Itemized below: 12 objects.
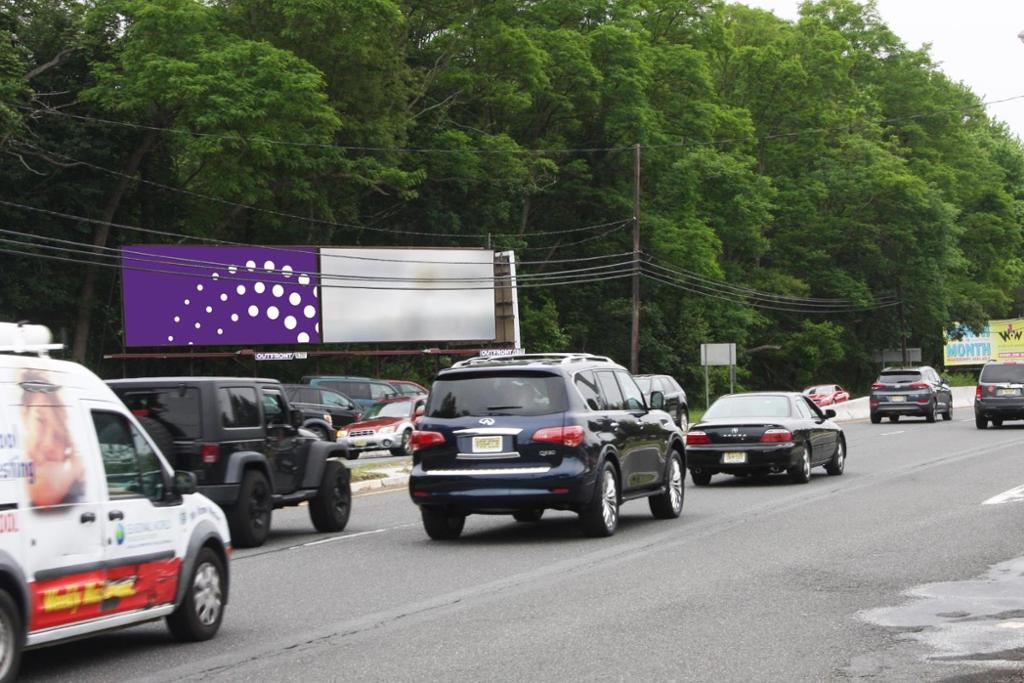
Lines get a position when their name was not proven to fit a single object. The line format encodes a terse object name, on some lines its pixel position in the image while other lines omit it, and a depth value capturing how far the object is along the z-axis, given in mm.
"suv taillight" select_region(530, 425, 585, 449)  15273
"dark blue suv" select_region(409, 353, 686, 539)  15289
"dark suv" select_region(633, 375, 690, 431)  40000
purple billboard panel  50500
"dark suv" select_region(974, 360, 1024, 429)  41375
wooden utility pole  54969
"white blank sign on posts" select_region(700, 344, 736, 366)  51062
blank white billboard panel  53906
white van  7969
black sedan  22797
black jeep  15117
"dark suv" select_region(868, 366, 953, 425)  48688
